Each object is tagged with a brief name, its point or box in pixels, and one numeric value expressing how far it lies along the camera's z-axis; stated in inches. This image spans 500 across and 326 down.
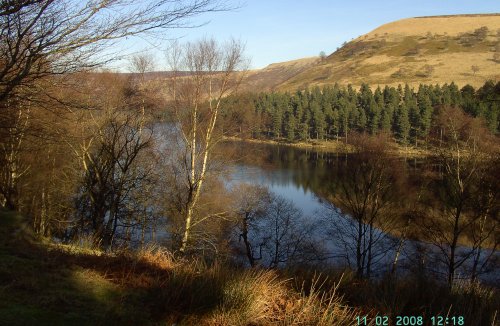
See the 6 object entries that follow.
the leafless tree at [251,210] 853.2
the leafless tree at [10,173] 540.4
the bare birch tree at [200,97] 493.4
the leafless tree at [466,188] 679.8
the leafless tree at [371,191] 784.3
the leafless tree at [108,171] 558.3
